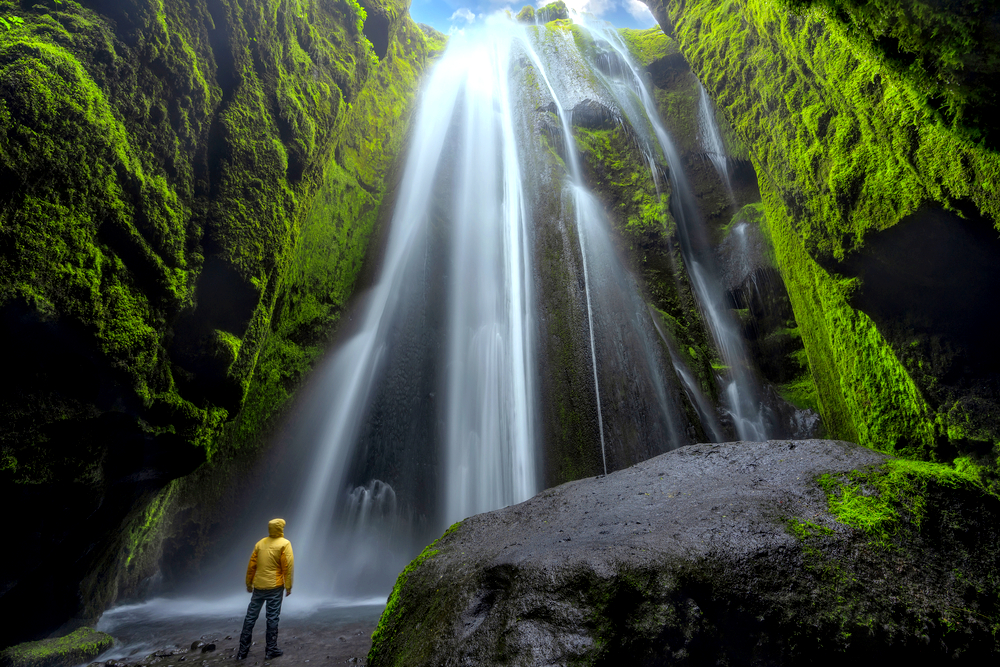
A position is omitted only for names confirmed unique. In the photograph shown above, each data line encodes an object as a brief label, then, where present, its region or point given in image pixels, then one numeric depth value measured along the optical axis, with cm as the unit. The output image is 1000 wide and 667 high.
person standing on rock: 441
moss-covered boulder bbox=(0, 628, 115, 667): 416
